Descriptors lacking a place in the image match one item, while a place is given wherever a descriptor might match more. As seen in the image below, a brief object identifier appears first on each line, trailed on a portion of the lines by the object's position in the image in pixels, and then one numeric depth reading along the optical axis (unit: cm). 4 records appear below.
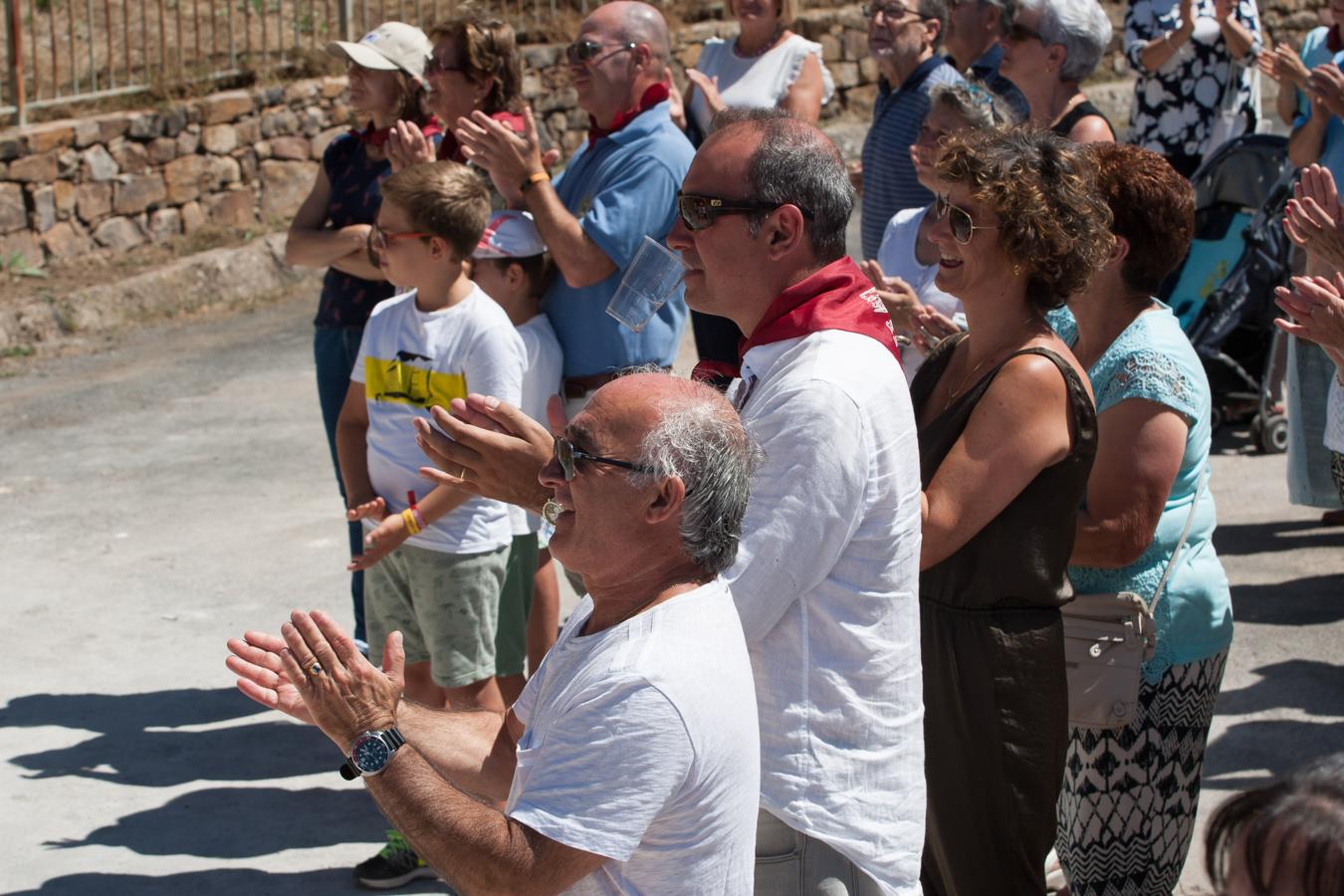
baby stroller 738
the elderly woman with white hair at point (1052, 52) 538
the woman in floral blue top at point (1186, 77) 794
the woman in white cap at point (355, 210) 532
